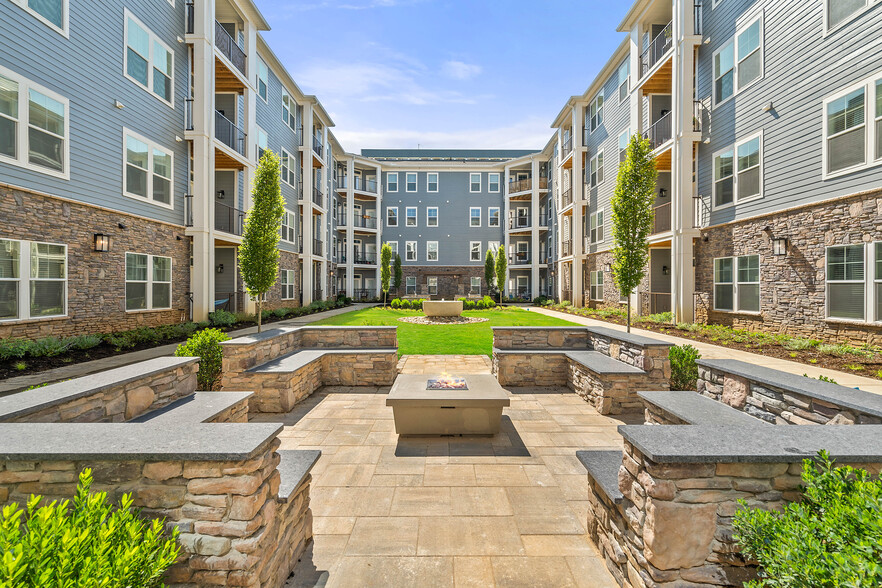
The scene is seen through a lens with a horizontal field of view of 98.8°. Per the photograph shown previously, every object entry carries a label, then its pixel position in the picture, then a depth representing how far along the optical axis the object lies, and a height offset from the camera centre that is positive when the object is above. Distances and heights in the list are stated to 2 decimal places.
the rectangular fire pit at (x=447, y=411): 4.90 -1.57
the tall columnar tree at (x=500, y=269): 26.64 +1.69
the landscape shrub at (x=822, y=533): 1.68 -1.19
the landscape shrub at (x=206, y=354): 6.38 -1.07
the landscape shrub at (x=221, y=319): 12.80 -0.90
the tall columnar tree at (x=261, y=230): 9.73 +1.63
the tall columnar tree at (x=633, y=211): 10.59 +2.32
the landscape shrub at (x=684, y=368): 6.37 -1.28
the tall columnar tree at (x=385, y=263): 25.14 +1.98
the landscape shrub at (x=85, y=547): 1.57 -1.17
